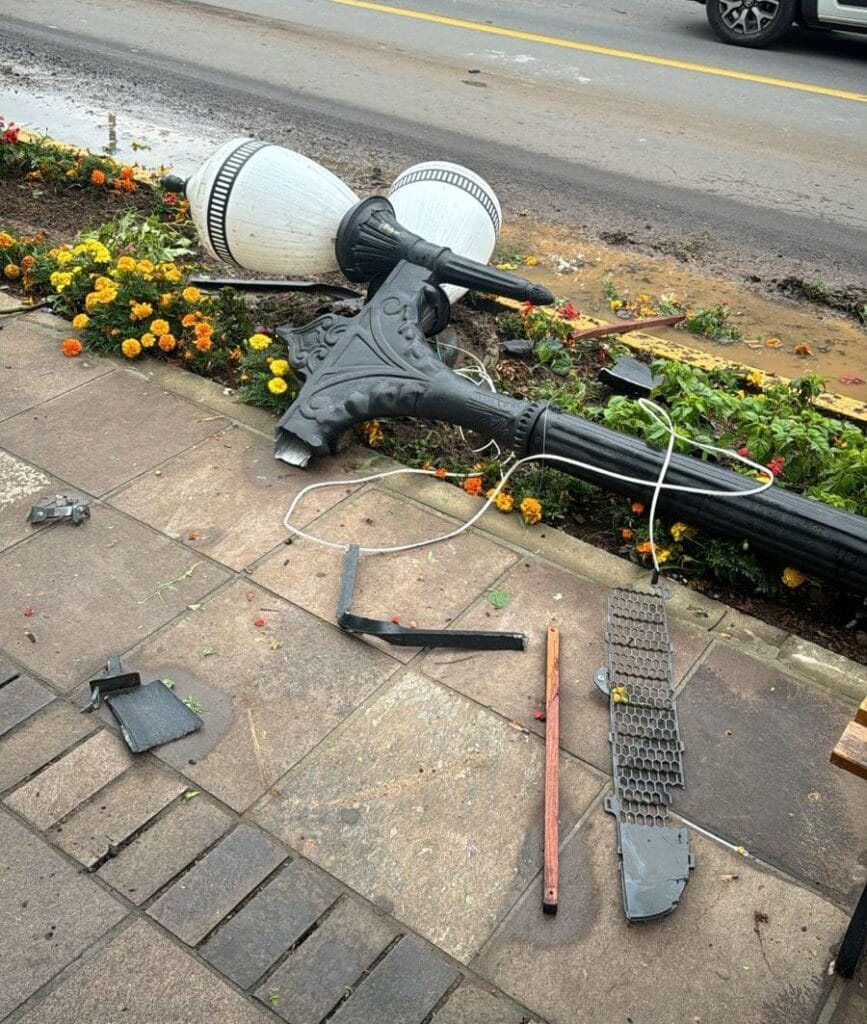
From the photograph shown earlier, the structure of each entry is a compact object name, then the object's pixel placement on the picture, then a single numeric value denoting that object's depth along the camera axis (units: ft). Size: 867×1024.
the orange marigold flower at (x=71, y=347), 15.87
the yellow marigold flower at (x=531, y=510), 12.83
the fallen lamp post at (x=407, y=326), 11.95
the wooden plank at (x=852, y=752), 7.40
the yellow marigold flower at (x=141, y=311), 16.01
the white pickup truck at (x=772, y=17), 34.04
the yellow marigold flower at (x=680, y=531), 12.50
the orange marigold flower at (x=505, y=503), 13.09
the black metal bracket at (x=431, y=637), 10.94
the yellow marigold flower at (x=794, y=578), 11.94
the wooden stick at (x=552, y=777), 8.57
